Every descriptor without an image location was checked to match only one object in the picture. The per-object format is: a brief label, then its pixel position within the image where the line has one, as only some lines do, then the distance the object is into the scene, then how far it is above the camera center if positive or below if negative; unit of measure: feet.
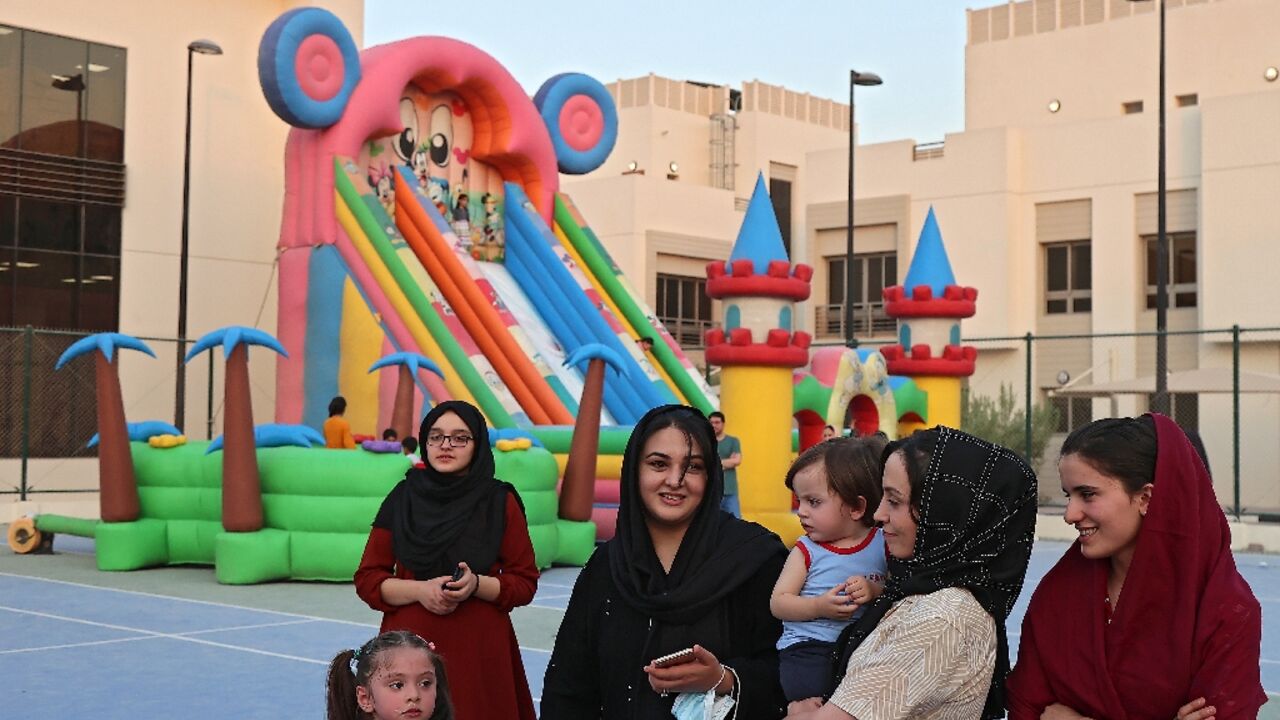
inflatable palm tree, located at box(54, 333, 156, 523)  41.83 -1.45
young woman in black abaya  11.76 -1.42
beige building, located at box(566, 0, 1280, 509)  90.94 +12.78
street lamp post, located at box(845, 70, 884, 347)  84.17 +9.77
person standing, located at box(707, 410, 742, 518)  42.39 -1.68
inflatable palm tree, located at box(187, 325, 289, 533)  39.24 -1.39
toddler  12.01 -1.28
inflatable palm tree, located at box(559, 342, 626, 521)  42.04 -1.28
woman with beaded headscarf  9.79 -1.23
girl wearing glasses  16.51 -1.85
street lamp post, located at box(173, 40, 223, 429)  68.39 +4.74
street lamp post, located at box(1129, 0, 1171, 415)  72.54 +7.04
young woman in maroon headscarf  10.10 -1.33
